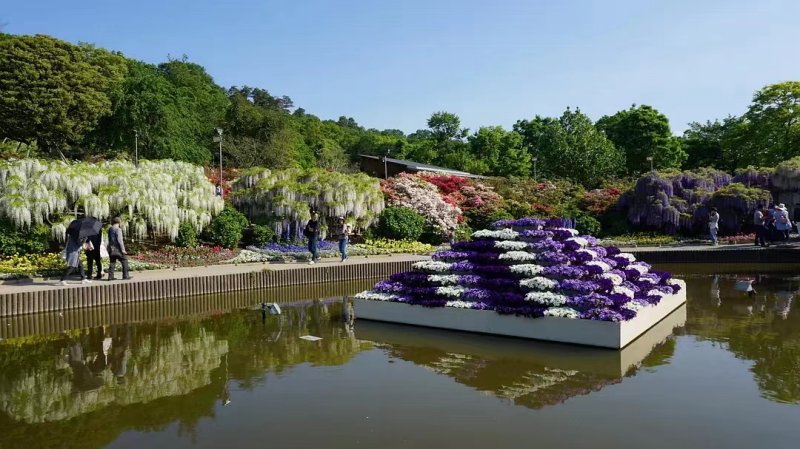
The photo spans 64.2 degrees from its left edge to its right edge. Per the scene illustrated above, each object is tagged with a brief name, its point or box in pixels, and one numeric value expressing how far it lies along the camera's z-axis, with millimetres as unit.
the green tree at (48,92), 32312
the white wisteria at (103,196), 15773
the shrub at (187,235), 18516
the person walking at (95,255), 13758
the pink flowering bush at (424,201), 25547
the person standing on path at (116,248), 13938
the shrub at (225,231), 19359
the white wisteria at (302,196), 21391
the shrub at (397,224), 23641
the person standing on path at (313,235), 17938
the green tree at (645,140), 51156
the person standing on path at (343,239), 18344
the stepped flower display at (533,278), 9383
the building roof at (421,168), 38009
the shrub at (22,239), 15352
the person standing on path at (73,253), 13344
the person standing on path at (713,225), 22766
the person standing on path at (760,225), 20609
